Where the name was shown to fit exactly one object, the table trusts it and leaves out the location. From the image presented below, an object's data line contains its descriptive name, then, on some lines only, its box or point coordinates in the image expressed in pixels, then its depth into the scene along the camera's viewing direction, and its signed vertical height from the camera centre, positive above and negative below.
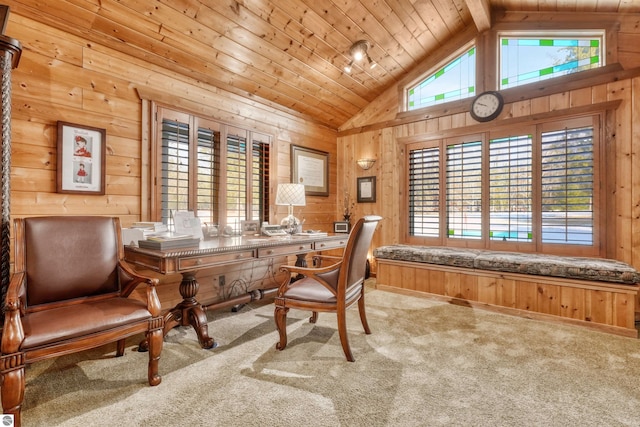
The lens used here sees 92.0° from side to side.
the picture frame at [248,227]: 3.31 -0.15
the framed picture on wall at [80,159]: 2.32 +0.43
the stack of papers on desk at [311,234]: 3.25 -0.22
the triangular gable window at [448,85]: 4.05 +1.77
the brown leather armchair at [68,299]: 1.42 -0.51
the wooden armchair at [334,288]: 2.09 -0.55
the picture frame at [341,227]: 4.35 -0.20
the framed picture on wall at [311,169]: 4.32 +0.64
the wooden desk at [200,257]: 2.04 -0.32
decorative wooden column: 1.82 +0.38
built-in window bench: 2.68 -0.71
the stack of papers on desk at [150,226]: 2.49 -0.10
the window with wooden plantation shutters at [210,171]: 2.91 +0.45
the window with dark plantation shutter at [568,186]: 3.30 +0.29
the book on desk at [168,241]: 2.12 -0.20
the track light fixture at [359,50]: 3.50 +1.88
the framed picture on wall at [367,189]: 4.73 +0.37
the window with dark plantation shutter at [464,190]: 3.98 +0.30
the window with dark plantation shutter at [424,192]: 4.30 +0.30
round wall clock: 3.73 +1.32
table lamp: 3.35 +0.18
